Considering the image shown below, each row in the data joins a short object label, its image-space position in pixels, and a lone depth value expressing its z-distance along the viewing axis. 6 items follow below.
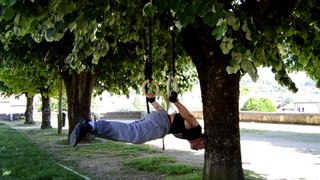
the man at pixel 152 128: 4.44
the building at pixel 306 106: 58.94
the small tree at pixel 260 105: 34.84
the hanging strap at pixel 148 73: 5.39
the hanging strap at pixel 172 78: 5.04
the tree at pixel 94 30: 4.41
